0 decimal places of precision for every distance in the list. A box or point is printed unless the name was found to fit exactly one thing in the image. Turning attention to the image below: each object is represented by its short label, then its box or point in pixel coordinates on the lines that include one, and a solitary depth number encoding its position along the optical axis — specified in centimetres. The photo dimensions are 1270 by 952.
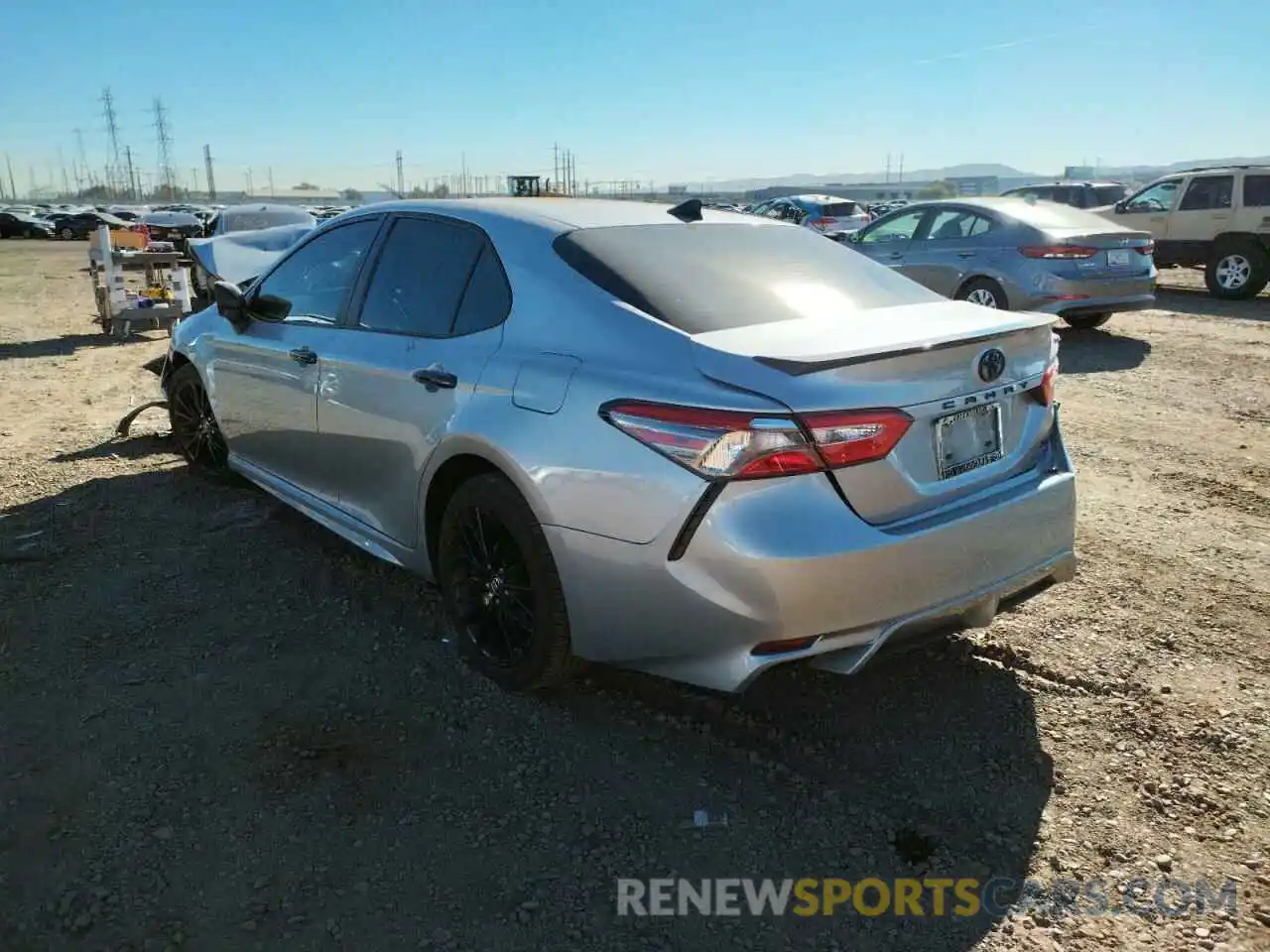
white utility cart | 1146
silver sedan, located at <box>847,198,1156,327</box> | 982
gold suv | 1395
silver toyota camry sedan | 255
